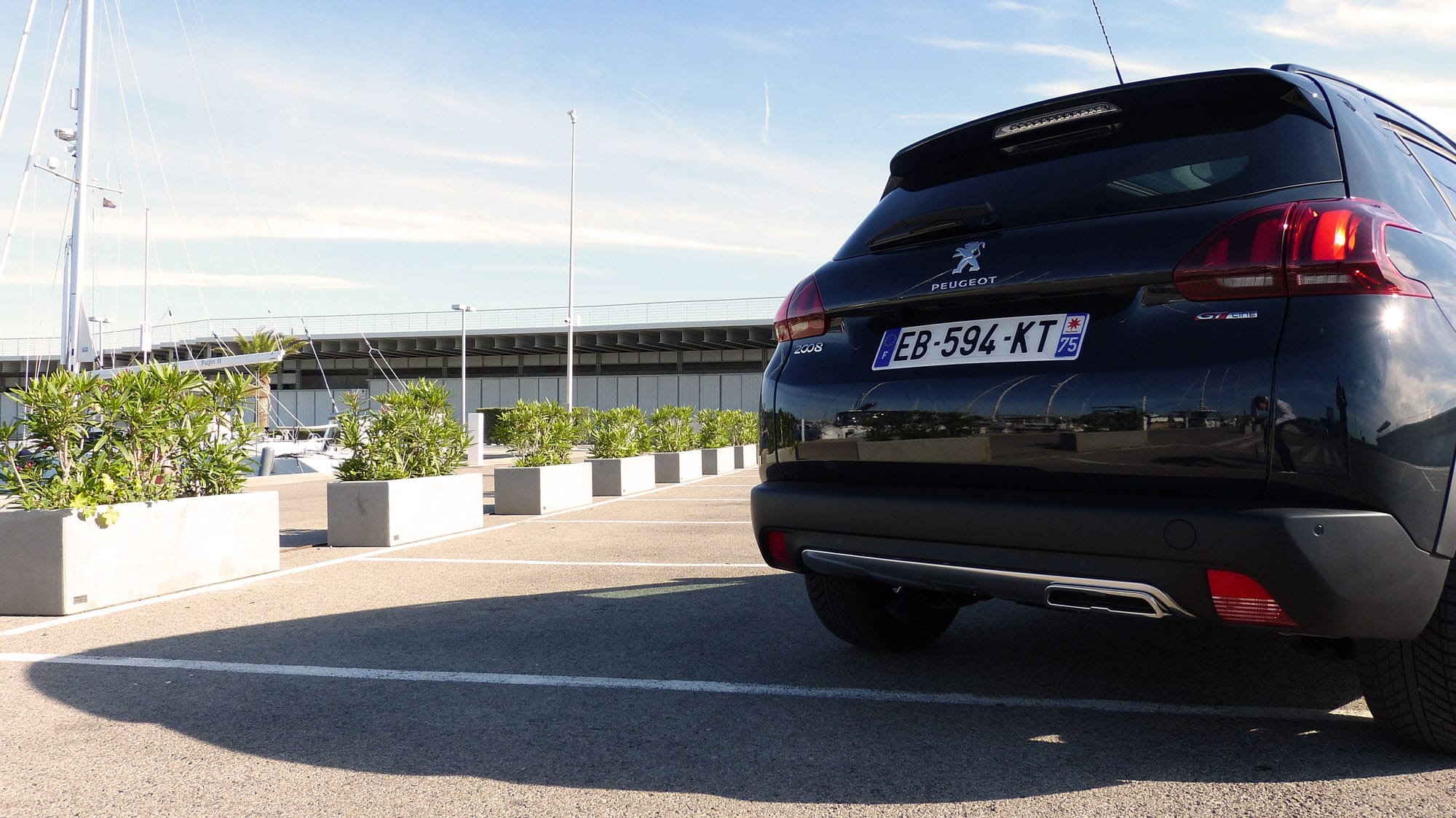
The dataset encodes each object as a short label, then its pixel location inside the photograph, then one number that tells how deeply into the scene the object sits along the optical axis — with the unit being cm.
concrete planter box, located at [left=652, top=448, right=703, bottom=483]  1948
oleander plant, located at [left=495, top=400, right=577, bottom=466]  1340
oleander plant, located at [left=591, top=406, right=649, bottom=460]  1689
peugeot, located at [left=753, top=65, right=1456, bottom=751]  250
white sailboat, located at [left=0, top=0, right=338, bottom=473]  2184
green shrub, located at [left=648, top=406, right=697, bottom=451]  2058
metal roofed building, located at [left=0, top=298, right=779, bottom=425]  5916
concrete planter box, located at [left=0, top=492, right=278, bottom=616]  580
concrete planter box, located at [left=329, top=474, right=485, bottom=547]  907
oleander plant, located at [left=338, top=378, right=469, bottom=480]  962
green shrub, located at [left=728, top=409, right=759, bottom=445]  2817
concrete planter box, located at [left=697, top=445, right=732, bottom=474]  2262
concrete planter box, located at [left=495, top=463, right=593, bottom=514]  1259
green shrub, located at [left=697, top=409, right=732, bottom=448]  2477
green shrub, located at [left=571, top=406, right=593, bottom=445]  1471
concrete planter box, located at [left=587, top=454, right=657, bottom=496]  1606
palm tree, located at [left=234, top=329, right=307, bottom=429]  5856
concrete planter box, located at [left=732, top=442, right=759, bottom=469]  2616
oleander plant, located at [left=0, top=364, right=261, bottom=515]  613
